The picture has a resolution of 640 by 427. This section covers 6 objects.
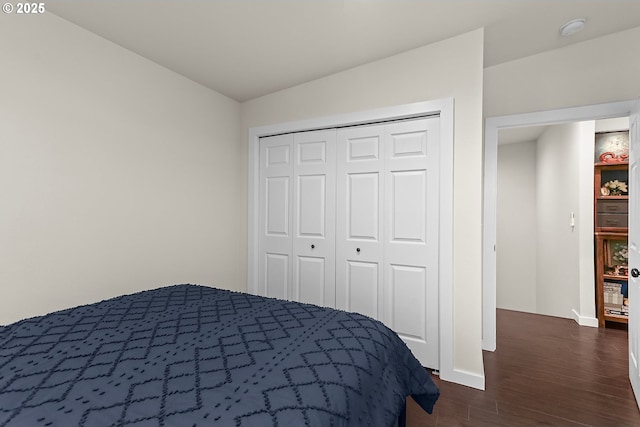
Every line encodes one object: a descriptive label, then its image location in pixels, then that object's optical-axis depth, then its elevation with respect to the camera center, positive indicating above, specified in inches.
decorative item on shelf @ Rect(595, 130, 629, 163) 141.3 +32.1
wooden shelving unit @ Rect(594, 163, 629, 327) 138.6 -14.2
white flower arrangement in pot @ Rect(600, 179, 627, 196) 142.9 +12.8
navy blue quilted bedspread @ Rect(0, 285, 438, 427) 33.3 -21.1
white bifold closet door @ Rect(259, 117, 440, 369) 97.7 -3.2
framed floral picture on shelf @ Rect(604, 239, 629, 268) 142.4 -17.7
